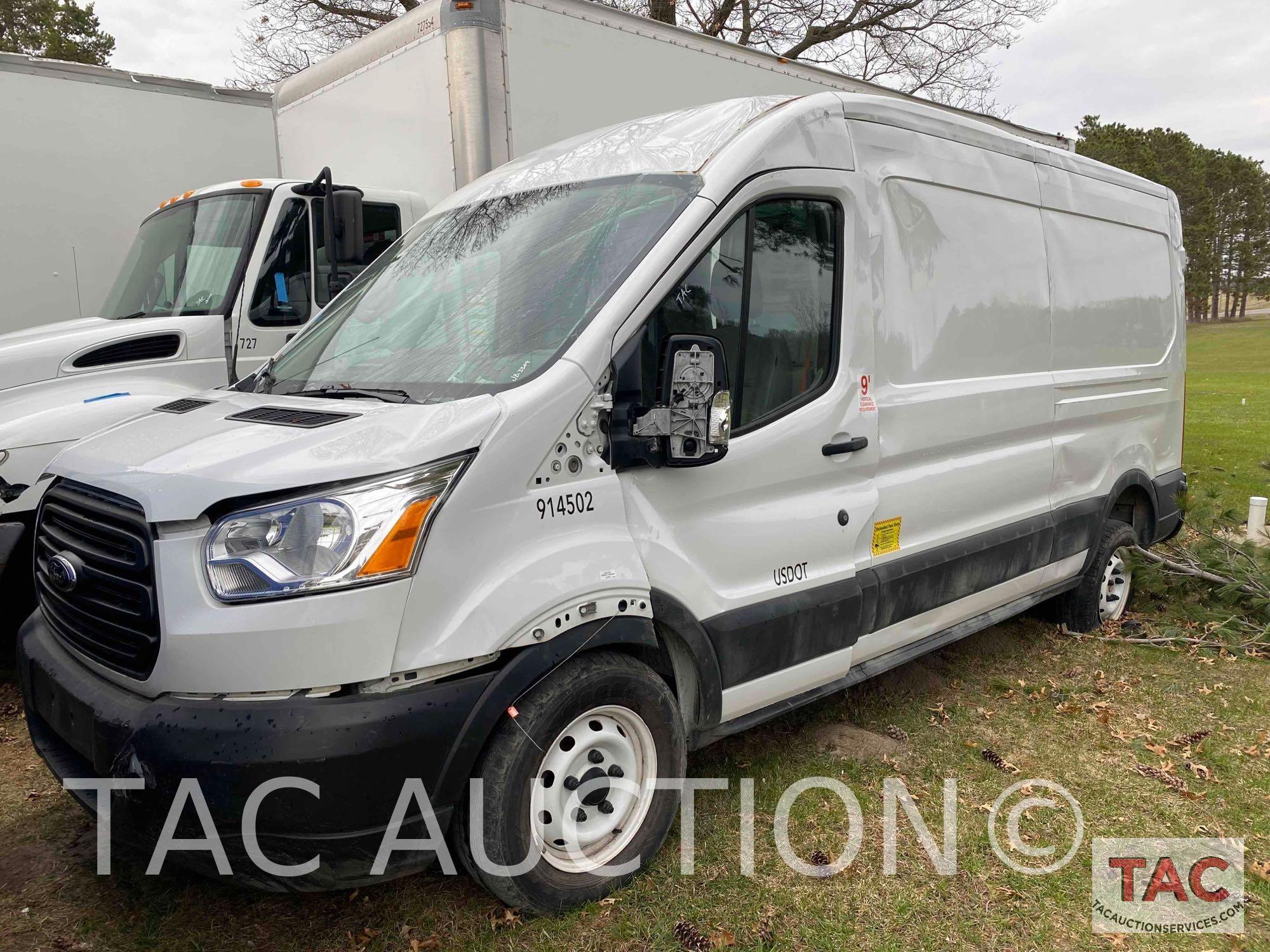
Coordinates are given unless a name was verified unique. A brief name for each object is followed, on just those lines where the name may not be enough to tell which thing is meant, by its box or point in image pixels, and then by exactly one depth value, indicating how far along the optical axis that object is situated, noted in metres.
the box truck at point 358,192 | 5.32
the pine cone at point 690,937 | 2.84
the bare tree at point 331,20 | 21.55
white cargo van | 2.44
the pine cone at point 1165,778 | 3.86
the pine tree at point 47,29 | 27.08
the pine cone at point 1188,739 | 4.24
